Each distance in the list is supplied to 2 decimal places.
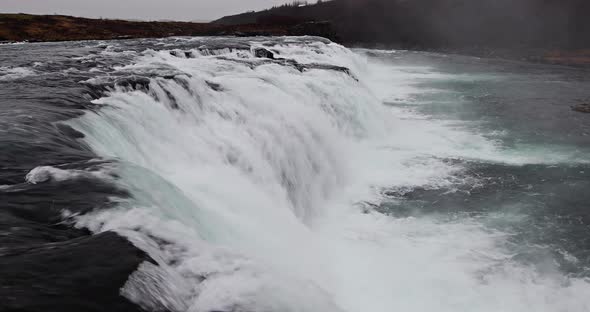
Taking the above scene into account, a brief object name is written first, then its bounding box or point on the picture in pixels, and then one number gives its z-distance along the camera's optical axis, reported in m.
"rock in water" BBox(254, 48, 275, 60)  29.82
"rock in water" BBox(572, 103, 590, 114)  24.51
